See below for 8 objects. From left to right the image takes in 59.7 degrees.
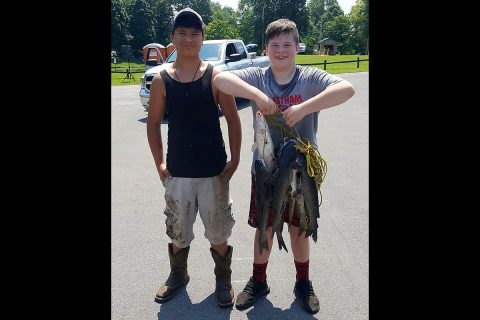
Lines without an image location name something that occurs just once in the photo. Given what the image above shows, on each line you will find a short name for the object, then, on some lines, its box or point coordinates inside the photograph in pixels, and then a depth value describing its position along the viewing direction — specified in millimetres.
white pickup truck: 12039
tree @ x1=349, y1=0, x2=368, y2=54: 71100
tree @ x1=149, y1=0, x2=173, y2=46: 74438
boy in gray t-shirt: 2529
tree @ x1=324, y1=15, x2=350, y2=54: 82375
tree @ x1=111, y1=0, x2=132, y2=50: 62050
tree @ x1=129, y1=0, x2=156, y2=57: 70188
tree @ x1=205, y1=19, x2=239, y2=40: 56656
